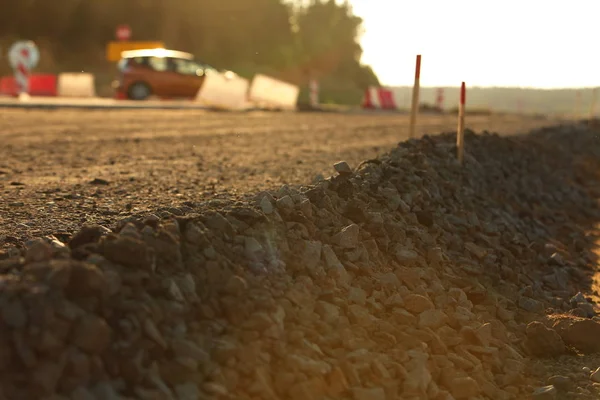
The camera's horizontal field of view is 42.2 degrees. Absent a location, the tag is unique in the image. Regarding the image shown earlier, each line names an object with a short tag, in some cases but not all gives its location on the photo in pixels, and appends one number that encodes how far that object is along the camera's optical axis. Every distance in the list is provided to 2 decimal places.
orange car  26.09
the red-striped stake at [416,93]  8.68
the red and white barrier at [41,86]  31.22
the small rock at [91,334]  3.04
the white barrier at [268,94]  26.25
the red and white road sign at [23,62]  23.75
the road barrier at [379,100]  30.72
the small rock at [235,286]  3.79
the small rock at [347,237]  4.83
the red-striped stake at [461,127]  7.93
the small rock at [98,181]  6.83
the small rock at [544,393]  4.21
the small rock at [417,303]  4.62
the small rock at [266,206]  4.68
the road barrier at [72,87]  31.67
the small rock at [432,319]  4.50
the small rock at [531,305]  5.51
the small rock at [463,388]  4.03
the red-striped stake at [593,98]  26.50
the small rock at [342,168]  6.02
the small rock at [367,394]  3.63
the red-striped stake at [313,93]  28.81
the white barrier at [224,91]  23.80
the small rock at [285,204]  4.80
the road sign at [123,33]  37.38
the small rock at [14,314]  3.00
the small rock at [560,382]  4.41
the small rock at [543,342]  4.85
